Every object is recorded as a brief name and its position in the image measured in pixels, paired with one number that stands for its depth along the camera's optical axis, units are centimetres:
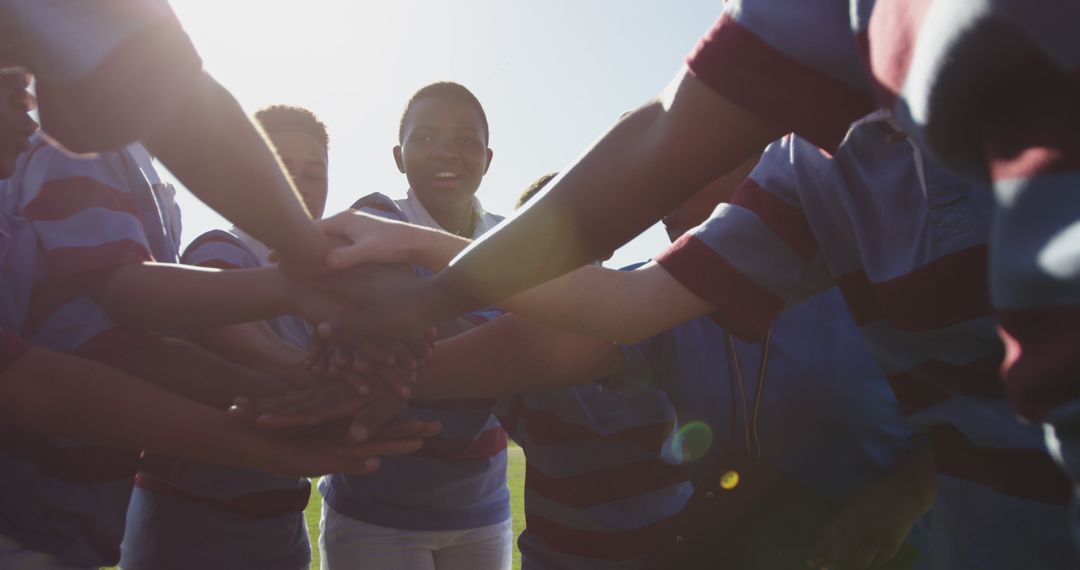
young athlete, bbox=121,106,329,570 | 96
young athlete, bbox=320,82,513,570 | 113
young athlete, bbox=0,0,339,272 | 66
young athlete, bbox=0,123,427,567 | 74
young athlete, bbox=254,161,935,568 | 81
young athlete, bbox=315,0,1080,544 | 23
